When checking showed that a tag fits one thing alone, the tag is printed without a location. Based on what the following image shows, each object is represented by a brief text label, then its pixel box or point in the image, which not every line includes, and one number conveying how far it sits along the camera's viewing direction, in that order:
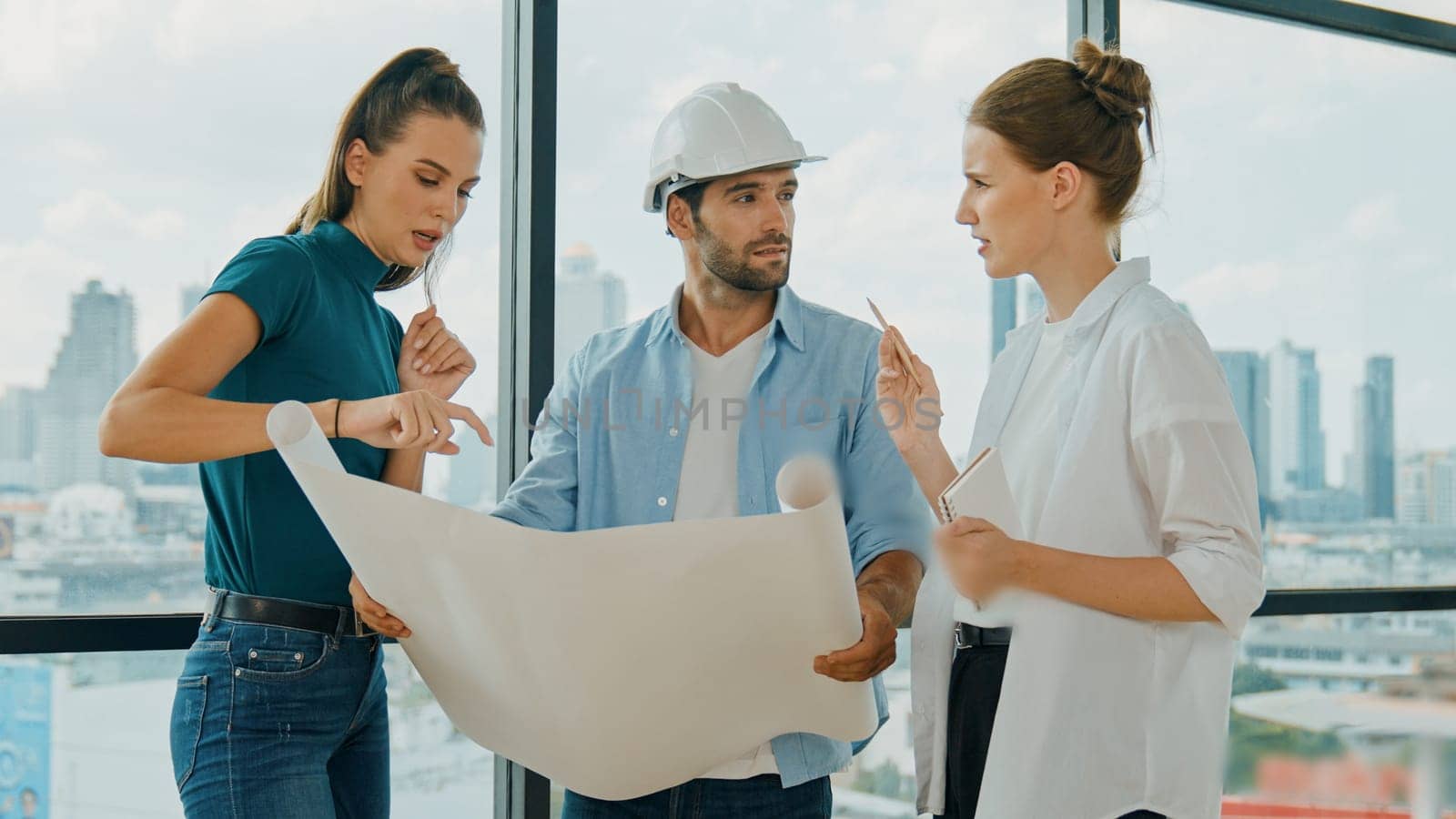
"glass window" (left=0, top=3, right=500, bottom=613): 1.70
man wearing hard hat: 1.48
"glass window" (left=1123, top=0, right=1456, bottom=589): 2.60
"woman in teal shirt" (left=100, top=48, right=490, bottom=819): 1.22
